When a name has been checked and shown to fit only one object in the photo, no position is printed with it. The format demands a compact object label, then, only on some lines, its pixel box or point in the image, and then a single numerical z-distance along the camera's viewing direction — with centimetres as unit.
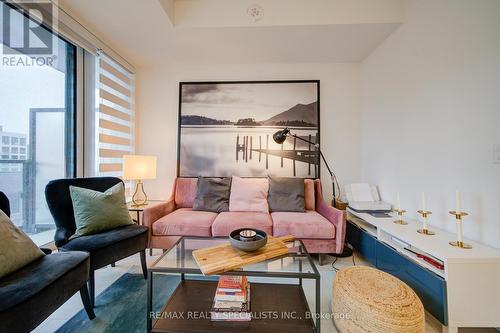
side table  221
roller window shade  234
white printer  225
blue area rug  127
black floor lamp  224
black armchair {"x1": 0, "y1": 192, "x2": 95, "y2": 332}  86
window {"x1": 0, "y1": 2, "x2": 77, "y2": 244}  166
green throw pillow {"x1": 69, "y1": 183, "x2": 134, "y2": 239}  158
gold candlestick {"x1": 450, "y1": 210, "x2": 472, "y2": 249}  127
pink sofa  199
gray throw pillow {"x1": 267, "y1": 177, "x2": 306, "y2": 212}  240
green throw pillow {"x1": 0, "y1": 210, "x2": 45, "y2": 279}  102
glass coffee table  107
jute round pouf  103
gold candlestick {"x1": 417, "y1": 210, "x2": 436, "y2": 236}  152
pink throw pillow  242
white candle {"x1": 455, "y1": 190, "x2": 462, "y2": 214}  130
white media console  115
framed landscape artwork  279
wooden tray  111
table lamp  229
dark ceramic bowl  122
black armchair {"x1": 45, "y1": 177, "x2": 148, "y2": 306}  144
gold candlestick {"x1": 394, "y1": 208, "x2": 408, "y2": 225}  178
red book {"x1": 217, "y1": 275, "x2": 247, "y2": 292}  121
